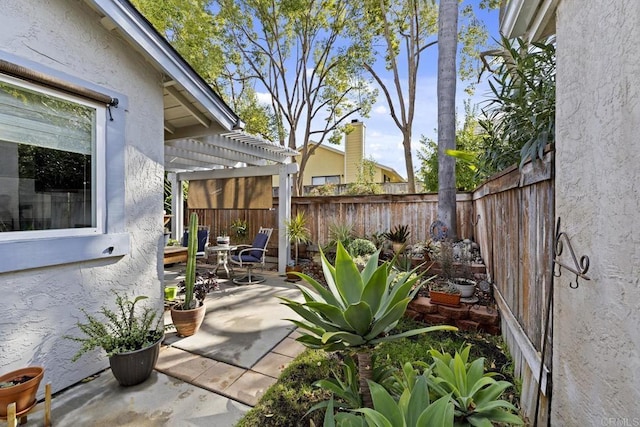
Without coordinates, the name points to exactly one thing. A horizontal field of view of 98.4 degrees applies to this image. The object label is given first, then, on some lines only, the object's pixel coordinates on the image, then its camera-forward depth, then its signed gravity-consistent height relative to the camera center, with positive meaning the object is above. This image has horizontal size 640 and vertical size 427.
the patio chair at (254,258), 5.83 -0.96
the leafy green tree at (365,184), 10.52 +1.13
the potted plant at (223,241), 6.27 -0.64
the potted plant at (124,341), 2.37 -1.16
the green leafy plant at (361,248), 5.66 -0.73
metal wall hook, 1.27 -0.24
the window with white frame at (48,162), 2.16 +0.44
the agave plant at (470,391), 1.38 -0.99
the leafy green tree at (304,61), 9.62 +5.70
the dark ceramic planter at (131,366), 2.37 -1.33
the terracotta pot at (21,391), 1.83 -1.21
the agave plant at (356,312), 1.44 -0.54
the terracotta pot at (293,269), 5.96 -1.27
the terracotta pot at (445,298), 3.45 -1.09
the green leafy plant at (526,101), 1.98 +0.92
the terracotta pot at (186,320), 3.29 -1.29
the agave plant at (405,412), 1.16 -0.89
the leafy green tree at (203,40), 8.26 +5.76
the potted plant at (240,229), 7.95 -0.47
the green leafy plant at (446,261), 3.85 -0.68
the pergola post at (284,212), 6.38 +0.02
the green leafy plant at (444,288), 3.52 -1.01
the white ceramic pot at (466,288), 3.56 -0.98
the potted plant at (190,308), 3.30 -1.17
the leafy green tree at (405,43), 8.65 +5.62
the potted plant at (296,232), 6.33 -0.44
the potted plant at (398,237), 5.75 -0.51
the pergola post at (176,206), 8.20 +0.21
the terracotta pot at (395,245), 5.66 -0.68
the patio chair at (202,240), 6.56 -0.65
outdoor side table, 6.04 -0.93
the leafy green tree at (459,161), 7.02 +1.67
